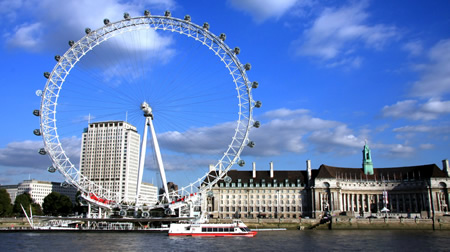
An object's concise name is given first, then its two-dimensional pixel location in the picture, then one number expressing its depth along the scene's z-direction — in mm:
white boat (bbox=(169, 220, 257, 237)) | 71250
